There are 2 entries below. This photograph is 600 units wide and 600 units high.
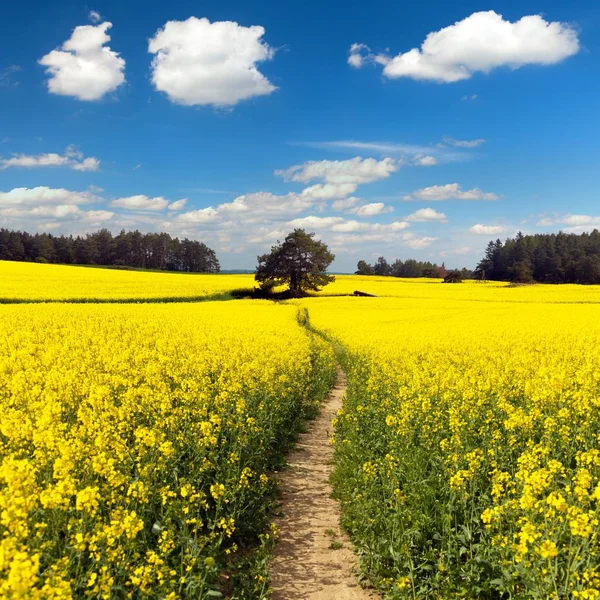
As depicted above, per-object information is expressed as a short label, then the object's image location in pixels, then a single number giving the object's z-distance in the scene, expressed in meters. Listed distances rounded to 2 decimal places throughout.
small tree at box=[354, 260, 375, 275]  155.88
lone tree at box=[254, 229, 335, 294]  58.91
